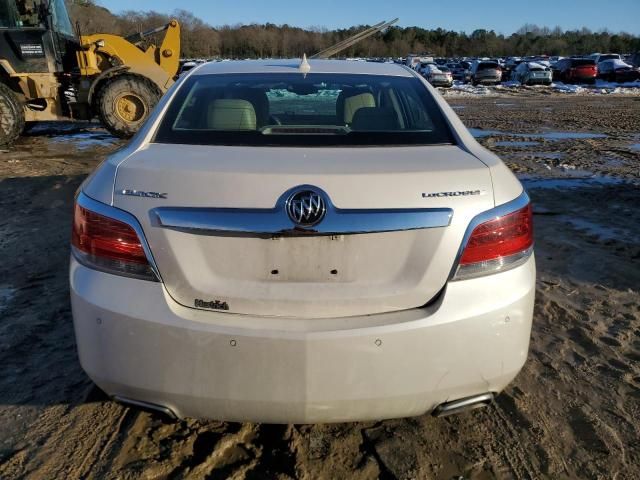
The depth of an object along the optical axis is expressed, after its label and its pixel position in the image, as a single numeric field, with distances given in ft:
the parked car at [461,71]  124.24
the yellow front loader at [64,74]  33.94
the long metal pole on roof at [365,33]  18.93
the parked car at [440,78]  100.12
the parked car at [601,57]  124.93
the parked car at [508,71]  130.76
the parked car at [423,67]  112.08
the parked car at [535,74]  109.09
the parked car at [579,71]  113.91
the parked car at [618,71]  110.83
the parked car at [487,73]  110.83
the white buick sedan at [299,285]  6.03
